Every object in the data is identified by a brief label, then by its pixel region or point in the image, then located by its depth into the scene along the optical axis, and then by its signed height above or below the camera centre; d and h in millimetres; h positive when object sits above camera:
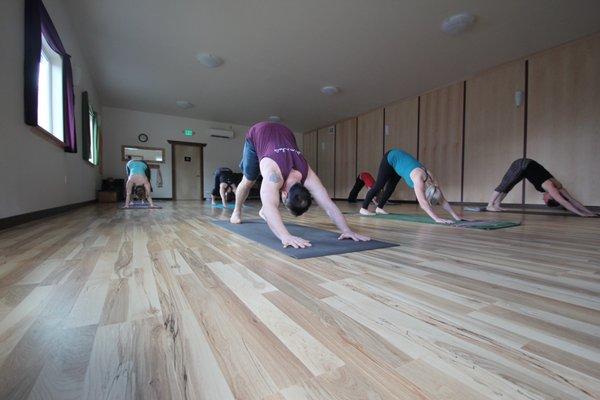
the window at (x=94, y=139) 5520 +1154
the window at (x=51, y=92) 3096 +1184
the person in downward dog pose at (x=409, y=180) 2596 +171
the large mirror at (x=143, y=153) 7872 +1152
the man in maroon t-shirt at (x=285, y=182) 1553 +77
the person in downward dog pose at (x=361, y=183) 5523 +255
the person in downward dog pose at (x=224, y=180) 5305 +264
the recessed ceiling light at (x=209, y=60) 4797 +2382
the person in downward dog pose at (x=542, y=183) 3363 +172
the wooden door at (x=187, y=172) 8617 +690
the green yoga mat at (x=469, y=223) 2278 -242
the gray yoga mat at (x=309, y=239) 1359 -274
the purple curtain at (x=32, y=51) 2297 +1179
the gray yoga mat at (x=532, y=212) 3486 -212
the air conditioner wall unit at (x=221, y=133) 9008 +1980
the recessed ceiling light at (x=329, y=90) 6198 +2396
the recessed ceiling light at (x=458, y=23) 3678 +2366
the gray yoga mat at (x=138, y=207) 4434 -237
